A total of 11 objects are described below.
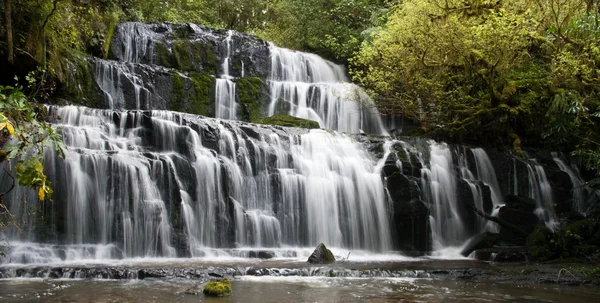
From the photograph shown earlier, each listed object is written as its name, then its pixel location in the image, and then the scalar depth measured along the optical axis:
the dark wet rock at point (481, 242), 13.92
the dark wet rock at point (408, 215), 14.84
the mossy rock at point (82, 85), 16.28
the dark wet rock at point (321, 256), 11.38
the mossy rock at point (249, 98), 19.88
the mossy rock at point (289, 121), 17.70
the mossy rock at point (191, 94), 18.97
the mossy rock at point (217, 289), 7.58
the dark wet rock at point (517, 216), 15.13
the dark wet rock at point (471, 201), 15.83
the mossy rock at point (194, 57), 20.61
